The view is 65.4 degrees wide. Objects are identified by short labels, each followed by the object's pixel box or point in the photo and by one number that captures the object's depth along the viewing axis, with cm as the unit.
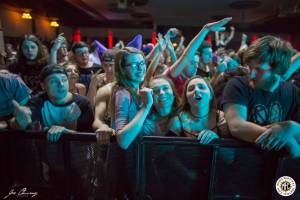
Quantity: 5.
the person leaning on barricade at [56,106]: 129
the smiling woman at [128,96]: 100
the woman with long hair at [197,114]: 122
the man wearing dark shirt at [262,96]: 99
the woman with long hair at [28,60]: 204
